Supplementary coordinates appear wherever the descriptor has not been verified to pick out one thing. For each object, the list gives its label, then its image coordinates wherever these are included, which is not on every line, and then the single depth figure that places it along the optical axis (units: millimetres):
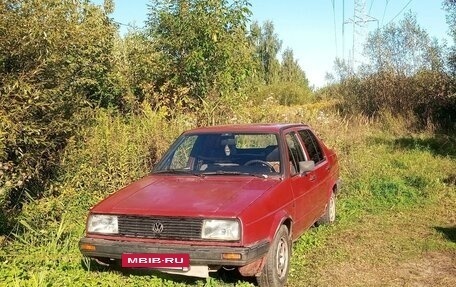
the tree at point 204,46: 10422
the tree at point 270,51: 46012
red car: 4129
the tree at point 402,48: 21125
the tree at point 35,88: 5605
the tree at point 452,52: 17266
